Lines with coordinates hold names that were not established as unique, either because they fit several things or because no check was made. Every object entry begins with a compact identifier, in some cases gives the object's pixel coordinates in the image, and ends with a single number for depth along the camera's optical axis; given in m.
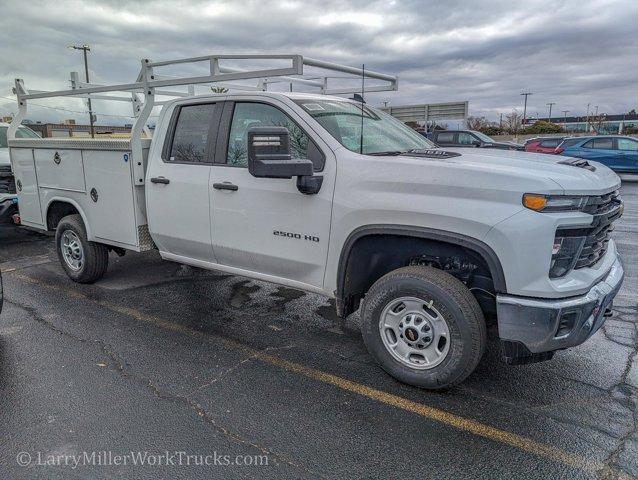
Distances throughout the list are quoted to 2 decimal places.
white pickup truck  2.93
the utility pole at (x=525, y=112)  68.34
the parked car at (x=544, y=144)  19.11
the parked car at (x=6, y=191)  7.52
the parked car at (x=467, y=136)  19.06
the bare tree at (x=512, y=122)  58.81
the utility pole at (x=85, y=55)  46.75
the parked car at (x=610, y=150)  17.25
